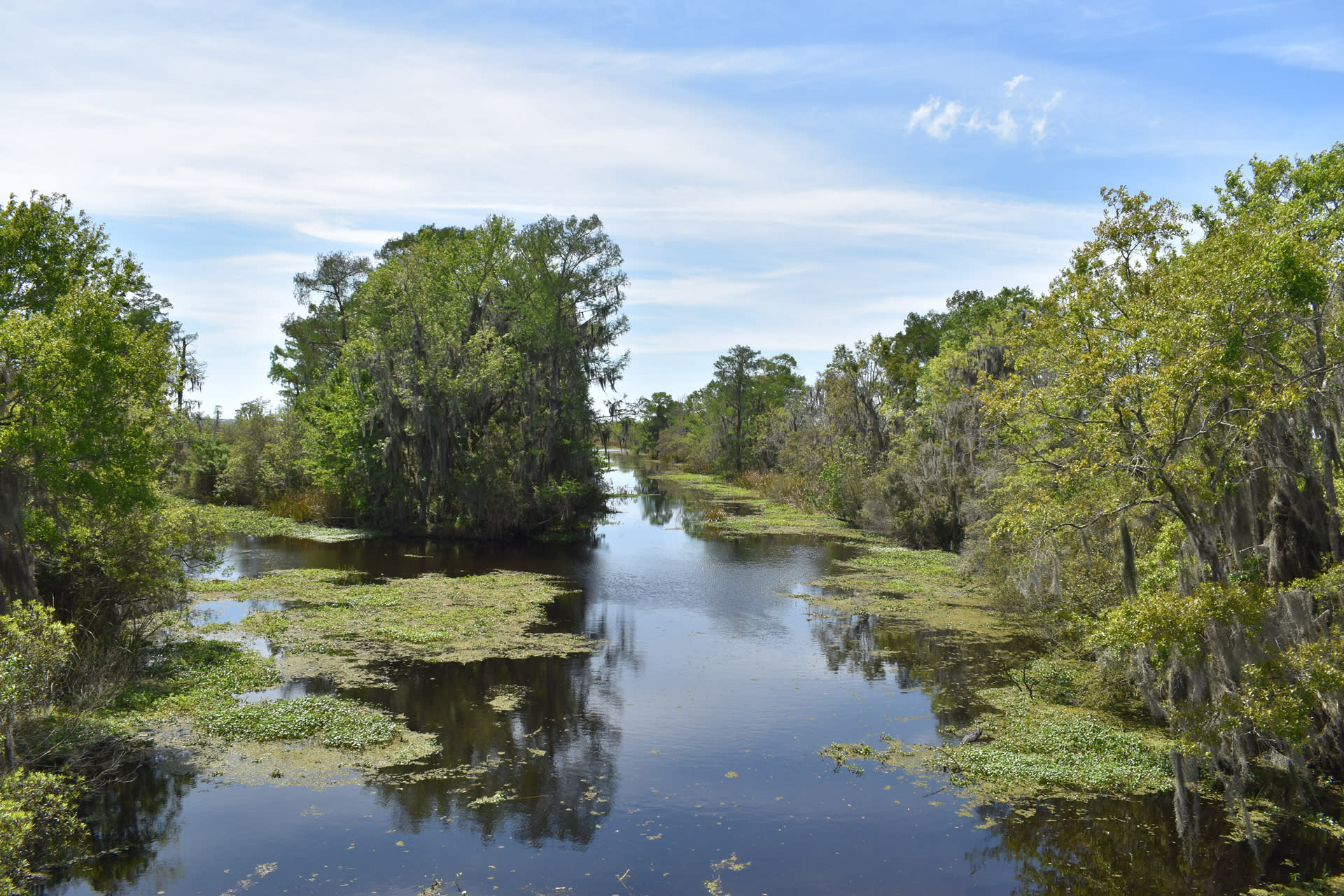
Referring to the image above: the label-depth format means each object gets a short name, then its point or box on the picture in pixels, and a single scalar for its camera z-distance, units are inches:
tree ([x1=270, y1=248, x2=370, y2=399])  1989.9
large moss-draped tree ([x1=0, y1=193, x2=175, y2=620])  515.5
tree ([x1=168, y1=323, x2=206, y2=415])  2335.1
